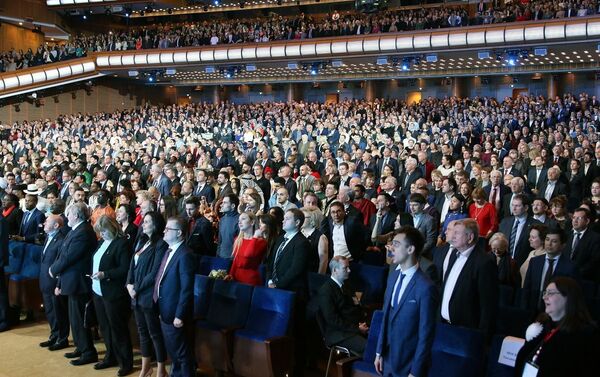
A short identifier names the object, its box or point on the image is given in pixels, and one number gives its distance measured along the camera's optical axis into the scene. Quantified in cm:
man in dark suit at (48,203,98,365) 597
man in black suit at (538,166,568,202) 854
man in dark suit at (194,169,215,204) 971
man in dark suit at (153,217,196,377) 505
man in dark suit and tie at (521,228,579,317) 470
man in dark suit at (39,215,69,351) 639
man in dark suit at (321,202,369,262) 659
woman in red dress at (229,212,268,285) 579
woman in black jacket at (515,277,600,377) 294
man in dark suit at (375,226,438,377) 371
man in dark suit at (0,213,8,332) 698
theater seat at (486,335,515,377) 384
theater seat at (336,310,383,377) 441
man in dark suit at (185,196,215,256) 741
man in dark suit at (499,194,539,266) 613
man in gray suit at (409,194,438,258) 654
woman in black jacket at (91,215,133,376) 562
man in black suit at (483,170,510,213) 828
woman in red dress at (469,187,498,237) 715
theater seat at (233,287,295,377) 499
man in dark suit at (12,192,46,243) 835
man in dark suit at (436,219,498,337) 409
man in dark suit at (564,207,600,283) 543
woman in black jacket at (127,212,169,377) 524
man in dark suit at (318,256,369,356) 474
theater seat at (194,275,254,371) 527
